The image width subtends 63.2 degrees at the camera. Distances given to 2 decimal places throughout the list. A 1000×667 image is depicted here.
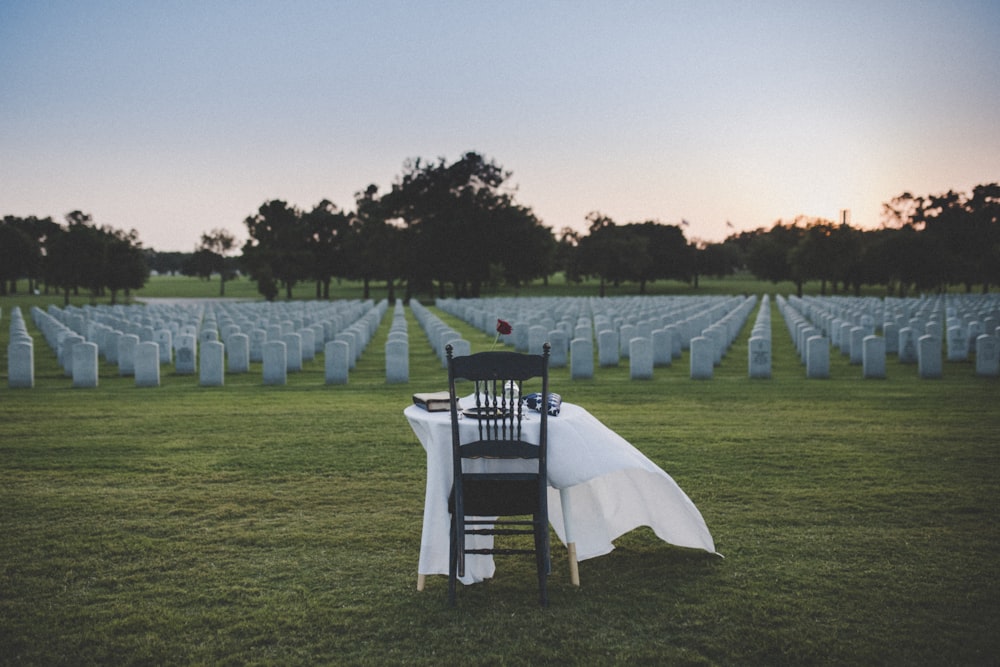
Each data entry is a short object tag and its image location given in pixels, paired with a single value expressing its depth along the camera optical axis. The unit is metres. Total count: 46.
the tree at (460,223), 69.19
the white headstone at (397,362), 16.14
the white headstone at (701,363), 16.47
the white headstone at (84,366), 15.77
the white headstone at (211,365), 15.79
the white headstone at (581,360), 16.39
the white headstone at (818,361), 16.56
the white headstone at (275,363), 15.91
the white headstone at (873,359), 16.30
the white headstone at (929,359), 16.39
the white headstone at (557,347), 19.38
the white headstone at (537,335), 20.52
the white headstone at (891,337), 22.22
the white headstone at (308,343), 21.26
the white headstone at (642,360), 16.45
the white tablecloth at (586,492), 5.07
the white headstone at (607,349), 19.14
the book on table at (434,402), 5.35
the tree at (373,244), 67.94
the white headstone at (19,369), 15.65
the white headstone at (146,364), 15.67
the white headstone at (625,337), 21.78
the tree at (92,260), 53.22
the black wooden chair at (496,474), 4.78
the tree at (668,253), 92.38
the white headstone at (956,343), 19.89
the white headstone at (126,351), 18.02
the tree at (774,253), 96.00
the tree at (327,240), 72.19
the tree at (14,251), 73.25
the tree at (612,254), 79.75
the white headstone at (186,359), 18.17
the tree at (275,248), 66.25
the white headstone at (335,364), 16.03
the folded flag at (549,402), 5.32
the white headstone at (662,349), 19.61
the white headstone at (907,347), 19.83
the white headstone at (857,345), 19.30
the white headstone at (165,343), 21.09
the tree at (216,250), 91.94
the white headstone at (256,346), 21.49
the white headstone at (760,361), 16.45
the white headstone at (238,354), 18.36
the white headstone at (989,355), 16.47
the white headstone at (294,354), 18.45
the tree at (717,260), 108.31
